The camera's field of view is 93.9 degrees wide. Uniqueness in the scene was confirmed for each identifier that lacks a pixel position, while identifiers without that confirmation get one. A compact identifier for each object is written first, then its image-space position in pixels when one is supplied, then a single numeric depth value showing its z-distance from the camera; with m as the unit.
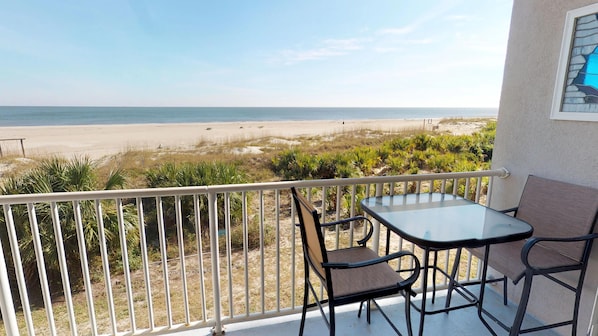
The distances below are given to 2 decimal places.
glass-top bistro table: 1.38
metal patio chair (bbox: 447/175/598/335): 1.50
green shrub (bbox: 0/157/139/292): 3.17
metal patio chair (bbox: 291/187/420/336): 1.26
